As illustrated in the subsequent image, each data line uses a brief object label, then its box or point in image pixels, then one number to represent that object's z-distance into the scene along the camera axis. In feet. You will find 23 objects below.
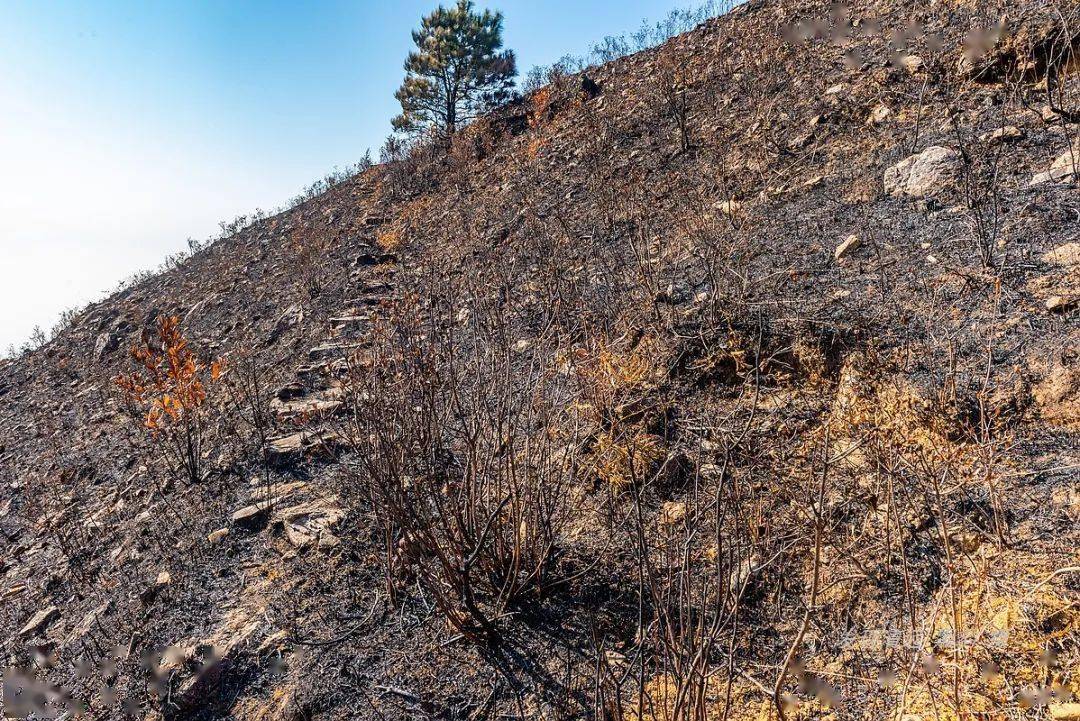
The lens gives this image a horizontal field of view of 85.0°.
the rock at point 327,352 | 17.06
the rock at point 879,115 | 16.25
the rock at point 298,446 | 12.59
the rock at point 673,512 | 8.10
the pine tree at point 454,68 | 45.11
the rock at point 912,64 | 17.42
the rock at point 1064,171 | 11.16
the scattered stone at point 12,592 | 11.45
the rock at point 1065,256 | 9.39
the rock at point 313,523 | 9.82
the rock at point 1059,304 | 8.62
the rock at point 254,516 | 10.94
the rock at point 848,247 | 12.01
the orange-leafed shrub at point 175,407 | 13.43
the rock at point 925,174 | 12.76
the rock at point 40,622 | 10.15
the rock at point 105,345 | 25.52
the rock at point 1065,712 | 4.55
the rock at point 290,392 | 15.65
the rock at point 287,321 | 20.58
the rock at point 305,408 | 13.56
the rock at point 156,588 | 9.70
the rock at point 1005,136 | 12.94
